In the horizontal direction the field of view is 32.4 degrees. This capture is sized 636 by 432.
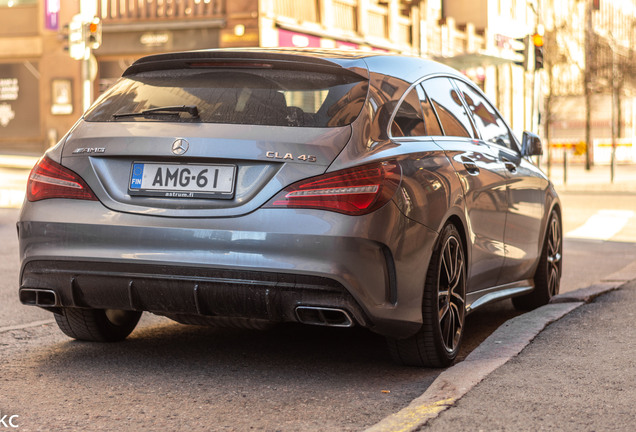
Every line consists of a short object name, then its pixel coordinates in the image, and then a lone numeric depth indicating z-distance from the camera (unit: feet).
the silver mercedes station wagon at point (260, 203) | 14.93
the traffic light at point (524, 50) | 68.03
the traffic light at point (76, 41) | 69.41
